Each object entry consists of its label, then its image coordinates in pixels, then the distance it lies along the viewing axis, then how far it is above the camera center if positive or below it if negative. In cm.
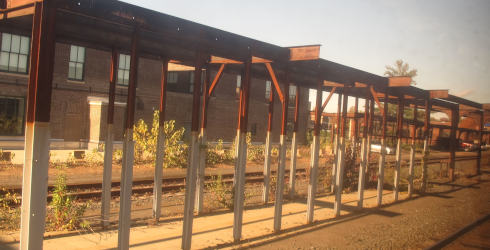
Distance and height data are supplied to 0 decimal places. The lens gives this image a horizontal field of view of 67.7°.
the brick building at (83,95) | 1891 +152
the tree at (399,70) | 6159 +1134
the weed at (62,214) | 706 -190
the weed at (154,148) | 1680 -121
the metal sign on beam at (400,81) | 1168 +181
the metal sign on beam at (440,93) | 1445 +184
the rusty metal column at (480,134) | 2269 +45
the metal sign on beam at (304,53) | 797 +176
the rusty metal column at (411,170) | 1422 -127
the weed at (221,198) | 1018 -201
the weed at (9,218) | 695 -207
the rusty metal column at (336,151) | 1140 -57
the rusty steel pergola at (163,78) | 452 +109
